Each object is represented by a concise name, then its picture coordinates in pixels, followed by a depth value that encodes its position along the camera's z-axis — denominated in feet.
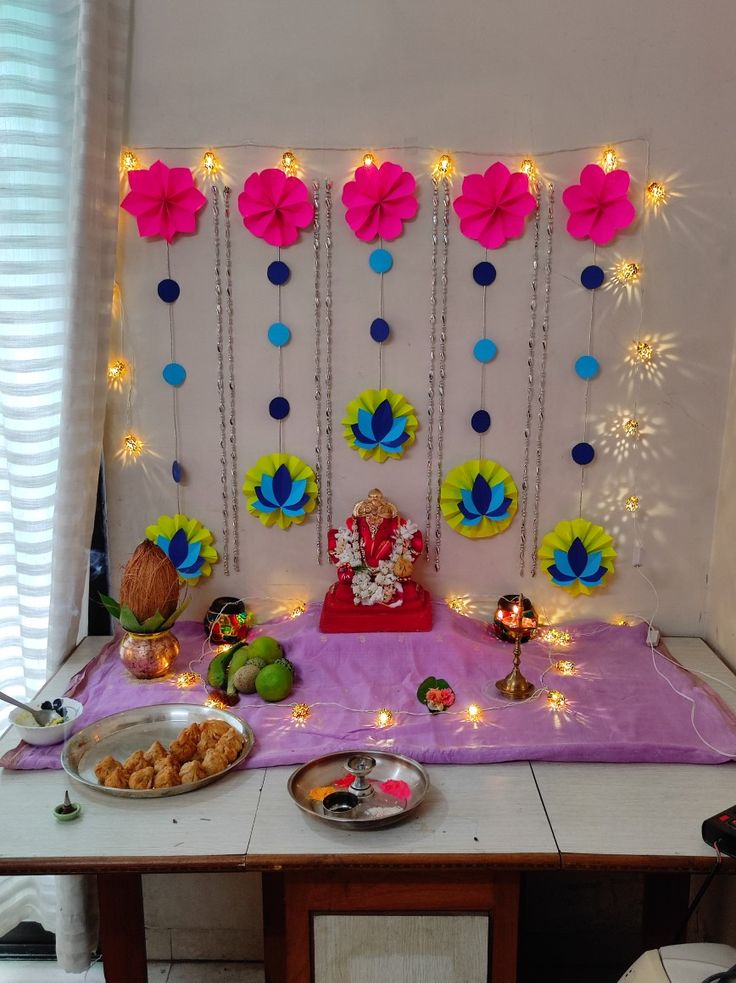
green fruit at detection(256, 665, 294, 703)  5.76
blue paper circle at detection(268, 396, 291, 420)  6.72
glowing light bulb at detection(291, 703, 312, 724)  5.61
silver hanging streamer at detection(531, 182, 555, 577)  6.48
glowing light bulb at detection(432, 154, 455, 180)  6.40
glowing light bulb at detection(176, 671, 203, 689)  6.06
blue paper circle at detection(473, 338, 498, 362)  6.61
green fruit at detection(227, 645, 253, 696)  5.94
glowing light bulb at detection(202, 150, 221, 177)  6.42
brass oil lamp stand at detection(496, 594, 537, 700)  5.82
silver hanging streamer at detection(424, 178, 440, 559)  6.50
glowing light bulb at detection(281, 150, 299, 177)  6.42
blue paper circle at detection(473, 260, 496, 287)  6.52
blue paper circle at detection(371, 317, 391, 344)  6.57
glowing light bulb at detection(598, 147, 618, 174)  6.37
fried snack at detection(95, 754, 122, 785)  4.93
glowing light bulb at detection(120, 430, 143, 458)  6.83
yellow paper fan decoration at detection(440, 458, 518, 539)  6.79
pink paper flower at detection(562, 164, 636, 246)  6.32
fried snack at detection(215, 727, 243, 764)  5.12
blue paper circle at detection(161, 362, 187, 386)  6.67
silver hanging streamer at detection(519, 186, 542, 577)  6.56
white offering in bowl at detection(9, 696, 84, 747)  5.29
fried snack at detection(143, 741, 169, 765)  5.09
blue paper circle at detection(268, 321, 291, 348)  6.60
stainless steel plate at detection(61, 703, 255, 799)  5.17
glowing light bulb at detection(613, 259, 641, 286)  6.53
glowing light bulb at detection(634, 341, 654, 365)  6.63
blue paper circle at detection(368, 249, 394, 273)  6.53
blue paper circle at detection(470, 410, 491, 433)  6.72
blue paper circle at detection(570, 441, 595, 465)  6.75
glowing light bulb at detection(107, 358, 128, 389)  6.73
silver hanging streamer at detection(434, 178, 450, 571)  6.49
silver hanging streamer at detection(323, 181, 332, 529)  6.54
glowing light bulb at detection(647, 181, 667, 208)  6.43
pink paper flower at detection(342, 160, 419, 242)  6.35
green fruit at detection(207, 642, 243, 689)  6.00
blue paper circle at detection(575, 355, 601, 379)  6.61
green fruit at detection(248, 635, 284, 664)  6.12
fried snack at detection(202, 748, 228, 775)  4.99
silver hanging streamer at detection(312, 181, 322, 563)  6.53
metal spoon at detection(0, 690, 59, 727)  5.47
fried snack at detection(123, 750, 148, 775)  4.99
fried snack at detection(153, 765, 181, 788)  4.86
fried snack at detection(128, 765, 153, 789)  4.86
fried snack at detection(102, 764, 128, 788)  4.87
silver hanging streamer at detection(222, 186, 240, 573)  6.59
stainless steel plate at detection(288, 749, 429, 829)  4.54
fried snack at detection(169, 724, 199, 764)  5.12
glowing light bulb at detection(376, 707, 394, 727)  5.53
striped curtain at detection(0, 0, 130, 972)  5.94
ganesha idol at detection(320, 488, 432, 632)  6.53
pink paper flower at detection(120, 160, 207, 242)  6.38
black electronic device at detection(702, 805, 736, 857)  4.38
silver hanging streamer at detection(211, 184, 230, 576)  6.54
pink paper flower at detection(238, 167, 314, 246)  6.38
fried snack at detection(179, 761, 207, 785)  4.89
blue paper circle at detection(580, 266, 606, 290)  6.49
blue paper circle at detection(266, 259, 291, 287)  6.53
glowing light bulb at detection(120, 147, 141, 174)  6.44
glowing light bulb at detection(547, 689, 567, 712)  5.70
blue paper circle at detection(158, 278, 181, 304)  6.56
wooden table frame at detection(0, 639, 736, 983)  4.37
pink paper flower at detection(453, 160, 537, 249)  6.37
